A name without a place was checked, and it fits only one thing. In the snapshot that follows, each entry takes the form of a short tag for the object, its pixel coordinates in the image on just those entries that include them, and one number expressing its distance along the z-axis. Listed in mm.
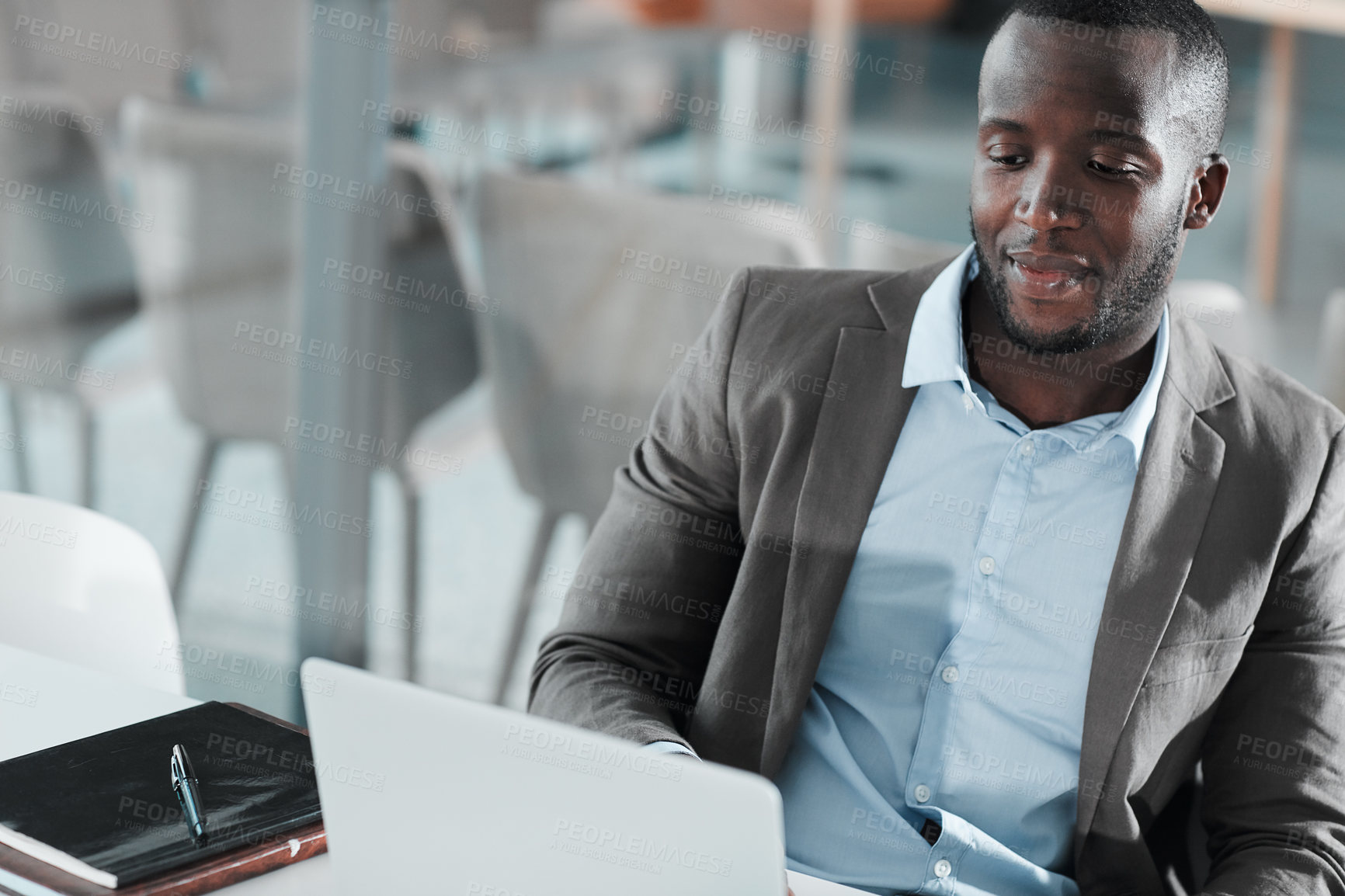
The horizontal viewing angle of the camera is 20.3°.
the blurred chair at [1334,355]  3257
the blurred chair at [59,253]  4083
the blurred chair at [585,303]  3585
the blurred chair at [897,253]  3419
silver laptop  2365
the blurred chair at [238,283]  3754
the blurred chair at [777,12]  4016
